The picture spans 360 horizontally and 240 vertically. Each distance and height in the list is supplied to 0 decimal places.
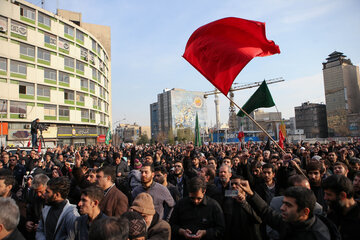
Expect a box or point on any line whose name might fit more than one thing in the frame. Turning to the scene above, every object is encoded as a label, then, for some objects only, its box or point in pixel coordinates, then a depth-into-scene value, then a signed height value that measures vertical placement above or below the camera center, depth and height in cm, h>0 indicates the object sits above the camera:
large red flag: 518 +189
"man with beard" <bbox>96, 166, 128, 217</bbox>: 338 -88
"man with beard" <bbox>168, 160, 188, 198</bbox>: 593 -113
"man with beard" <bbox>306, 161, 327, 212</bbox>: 375 -80
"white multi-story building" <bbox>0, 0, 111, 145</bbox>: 3112 +939
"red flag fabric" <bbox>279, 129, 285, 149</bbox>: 1179 -42
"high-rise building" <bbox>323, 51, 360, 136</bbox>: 7312 +1306
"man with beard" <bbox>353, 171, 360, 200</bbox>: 346 -84
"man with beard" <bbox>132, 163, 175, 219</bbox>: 394 -95
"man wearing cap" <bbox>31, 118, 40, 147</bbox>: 1209 +57
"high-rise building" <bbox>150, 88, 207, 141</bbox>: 10506 +1116
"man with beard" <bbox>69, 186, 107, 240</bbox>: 279 -88
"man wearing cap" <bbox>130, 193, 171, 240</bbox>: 251 -89
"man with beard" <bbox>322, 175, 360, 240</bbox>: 247 -86
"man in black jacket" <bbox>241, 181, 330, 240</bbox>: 214 -83
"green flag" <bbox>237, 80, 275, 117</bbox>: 747 +100
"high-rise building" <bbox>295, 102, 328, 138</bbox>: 7988 +324
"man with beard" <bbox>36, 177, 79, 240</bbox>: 301 -97
